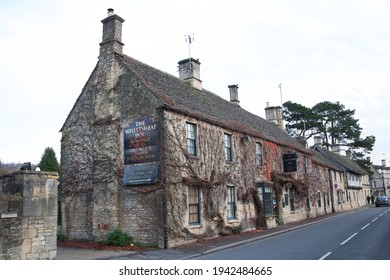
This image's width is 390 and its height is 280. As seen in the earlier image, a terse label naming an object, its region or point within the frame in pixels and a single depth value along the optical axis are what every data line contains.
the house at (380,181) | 87.49
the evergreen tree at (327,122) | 62.84
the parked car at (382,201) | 52.13
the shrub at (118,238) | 15.91
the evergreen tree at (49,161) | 29.69
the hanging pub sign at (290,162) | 27.20
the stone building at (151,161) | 16.03
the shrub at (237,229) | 19.52
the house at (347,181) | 47.27
